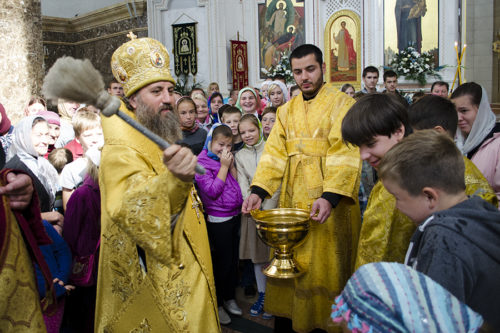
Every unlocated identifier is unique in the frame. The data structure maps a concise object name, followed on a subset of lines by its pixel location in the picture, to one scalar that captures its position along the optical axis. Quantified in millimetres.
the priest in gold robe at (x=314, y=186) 2742
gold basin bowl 2352
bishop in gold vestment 1431
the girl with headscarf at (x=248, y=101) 5371
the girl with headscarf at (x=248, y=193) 3674
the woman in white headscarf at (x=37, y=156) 2580
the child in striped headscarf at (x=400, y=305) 956
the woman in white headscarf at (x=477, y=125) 2820
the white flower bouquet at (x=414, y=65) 10344
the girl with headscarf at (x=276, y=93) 6133
